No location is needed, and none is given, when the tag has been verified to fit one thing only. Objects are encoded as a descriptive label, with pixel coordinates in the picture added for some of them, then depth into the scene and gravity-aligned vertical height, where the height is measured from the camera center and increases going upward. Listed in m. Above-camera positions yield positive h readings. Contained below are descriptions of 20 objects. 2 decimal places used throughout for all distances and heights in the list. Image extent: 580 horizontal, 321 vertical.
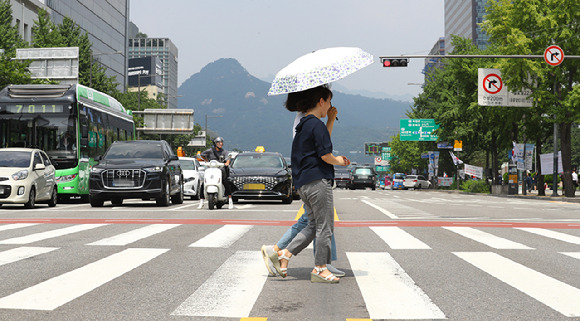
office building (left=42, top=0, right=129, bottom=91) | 82.47 +19.82
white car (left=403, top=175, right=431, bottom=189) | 78.25 -0.69
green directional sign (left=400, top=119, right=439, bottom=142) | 62.12 +4.17
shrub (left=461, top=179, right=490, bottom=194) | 50.44 -0.72
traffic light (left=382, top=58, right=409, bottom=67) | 25.17 +4.09
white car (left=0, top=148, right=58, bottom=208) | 17.17 -0.18
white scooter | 17.11 -0.30
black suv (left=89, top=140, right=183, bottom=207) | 17.69 -0.14
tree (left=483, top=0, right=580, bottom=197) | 32.75 +5.48
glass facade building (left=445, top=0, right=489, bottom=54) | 132.38 +32.24
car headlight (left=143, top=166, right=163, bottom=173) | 17.78 +0.07
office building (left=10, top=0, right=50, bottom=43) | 63.56 +14.63
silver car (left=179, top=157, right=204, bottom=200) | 24.45 -0.16
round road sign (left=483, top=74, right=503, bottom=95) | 34.41 +4.59
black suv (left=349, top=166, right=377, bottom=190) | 61.19 -0.16
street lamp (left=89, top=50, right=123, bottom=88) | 46.08 +6.30
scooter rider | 17.39 +0.40
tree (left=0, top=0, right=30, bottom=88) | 31.89 +6.90
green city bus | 20.78 +1.32
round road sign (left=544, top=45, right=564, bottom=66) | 26.19 +4.60
